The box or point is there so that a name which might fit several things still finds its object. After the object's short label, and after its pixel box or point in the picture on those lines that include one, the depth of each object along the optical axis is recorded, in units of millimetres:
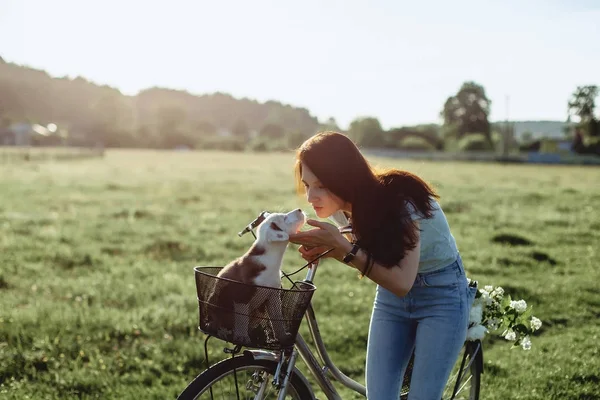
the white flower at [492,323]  3854
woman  3006
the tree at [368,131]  102188
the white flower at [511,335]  3980
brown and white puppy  2695
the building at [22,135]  95312
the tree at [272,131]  161625
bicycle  2766
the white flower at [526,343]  3973
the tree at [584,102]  97188
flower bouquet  3773
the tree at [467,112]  110000
